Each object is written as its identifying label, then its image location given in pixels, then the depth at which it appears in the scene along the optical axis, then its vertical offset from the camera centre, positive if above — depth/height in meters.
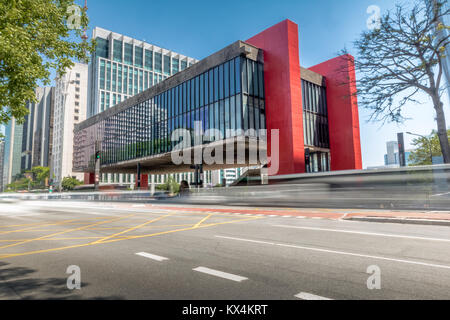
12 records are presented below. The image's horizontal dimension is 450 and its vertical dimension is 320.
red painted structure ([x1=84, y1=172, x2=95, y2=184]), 67.81 +2.35
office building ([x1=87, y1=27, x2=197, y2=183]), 106.25 +49.86
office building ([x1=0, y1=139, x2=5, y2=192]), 177.85 +20.02
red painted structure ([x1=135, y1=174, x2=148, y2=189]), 59.89 +1.43
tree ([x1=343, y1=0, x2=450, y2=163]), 16.52 +7.96
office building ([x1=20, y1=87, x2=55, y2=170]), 133.38 +30.17
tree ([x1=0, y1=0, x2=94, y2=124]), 9.09 +5.64
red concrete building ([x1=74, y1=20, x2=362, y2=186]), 28.14 +9.59
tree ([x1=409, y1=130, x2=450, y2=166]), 40.81 +4.65
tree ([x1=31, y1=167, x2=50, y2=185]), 101.93 +6.16
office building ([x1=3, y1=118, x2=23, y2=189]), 170.25 +25.25
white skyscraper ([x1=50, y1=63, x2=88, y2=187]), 107.50 +30.71
